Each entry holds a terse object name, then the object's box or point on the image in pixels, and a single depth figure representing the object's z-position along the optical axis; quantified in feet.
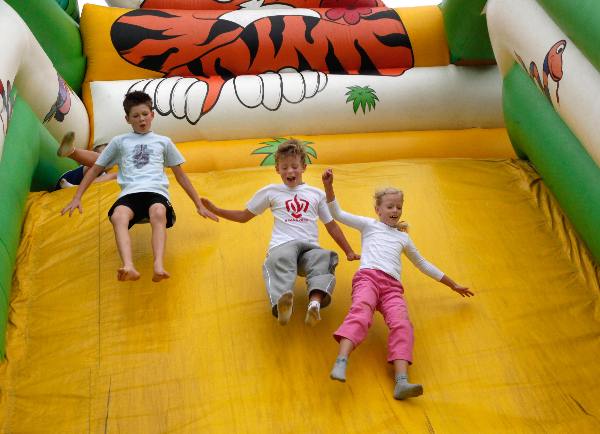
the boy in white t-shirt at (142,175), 9.41
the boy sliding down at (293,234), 8.63
